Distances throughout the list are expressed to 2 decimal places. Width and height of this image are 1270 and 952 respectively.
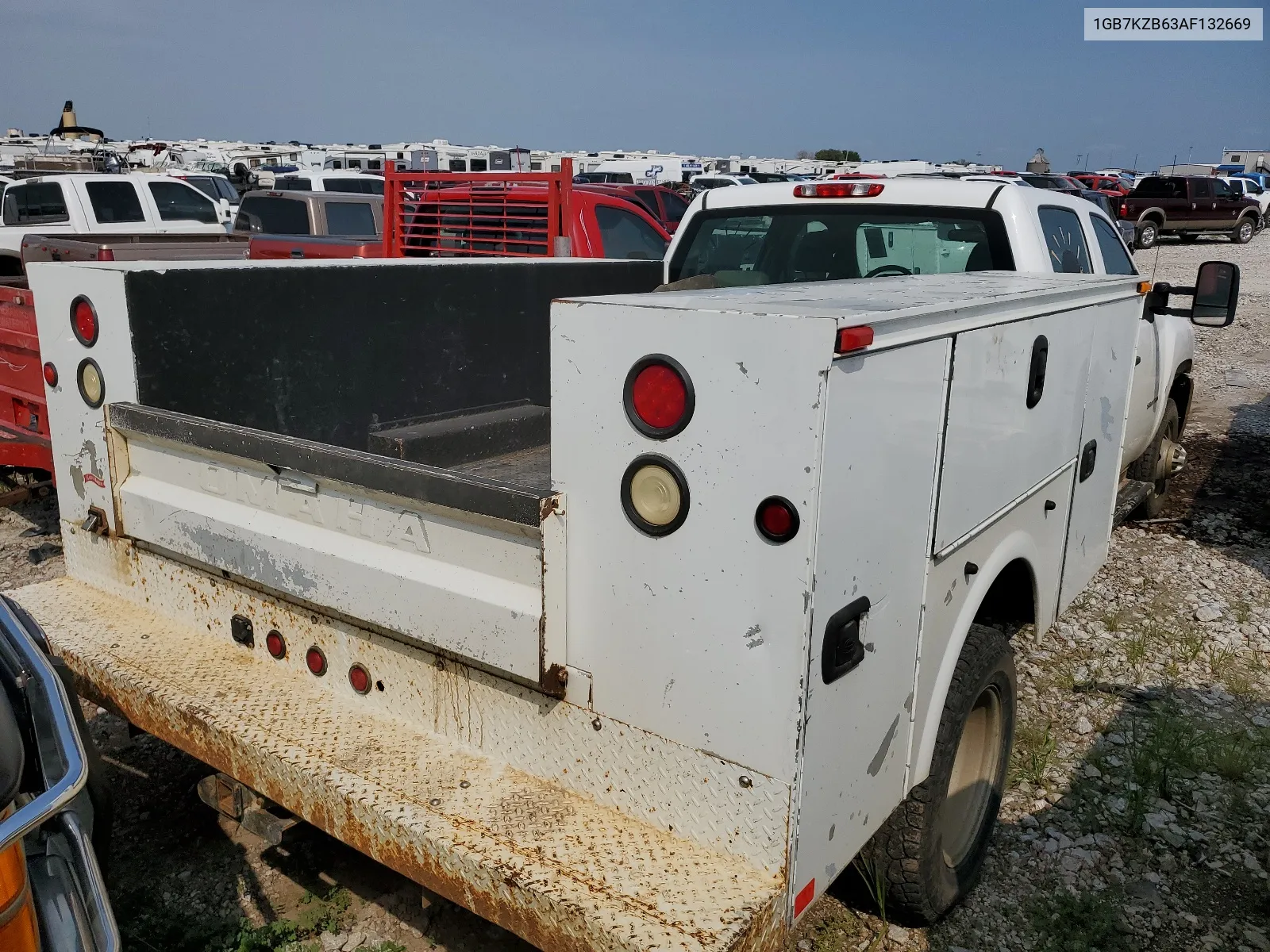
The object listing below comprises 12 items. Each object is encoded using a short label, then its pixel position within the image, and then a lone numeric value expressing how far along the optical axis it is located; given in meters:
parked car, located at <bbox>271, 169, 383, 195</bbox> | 18.58
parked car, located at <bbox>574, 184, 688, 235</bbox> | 13.39
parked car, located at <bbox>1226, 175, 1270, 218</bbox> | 34.31
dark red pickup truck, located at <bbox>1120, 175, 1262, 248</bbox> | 32.00
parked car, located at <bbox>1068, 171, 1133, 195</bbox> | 36.88
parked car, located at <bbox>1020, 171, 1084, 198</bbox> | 27.57
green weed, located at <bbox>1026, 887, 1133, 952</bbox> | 3.04
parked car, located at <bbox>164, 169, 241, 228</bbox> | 18.92
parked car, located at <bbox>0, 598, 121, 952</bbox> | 1.78
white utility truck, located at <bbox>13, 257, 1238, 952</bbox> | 1.95
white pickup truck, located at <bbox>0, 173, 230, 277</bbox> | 13.95
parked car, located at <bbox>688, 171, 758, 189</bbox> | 27.61
